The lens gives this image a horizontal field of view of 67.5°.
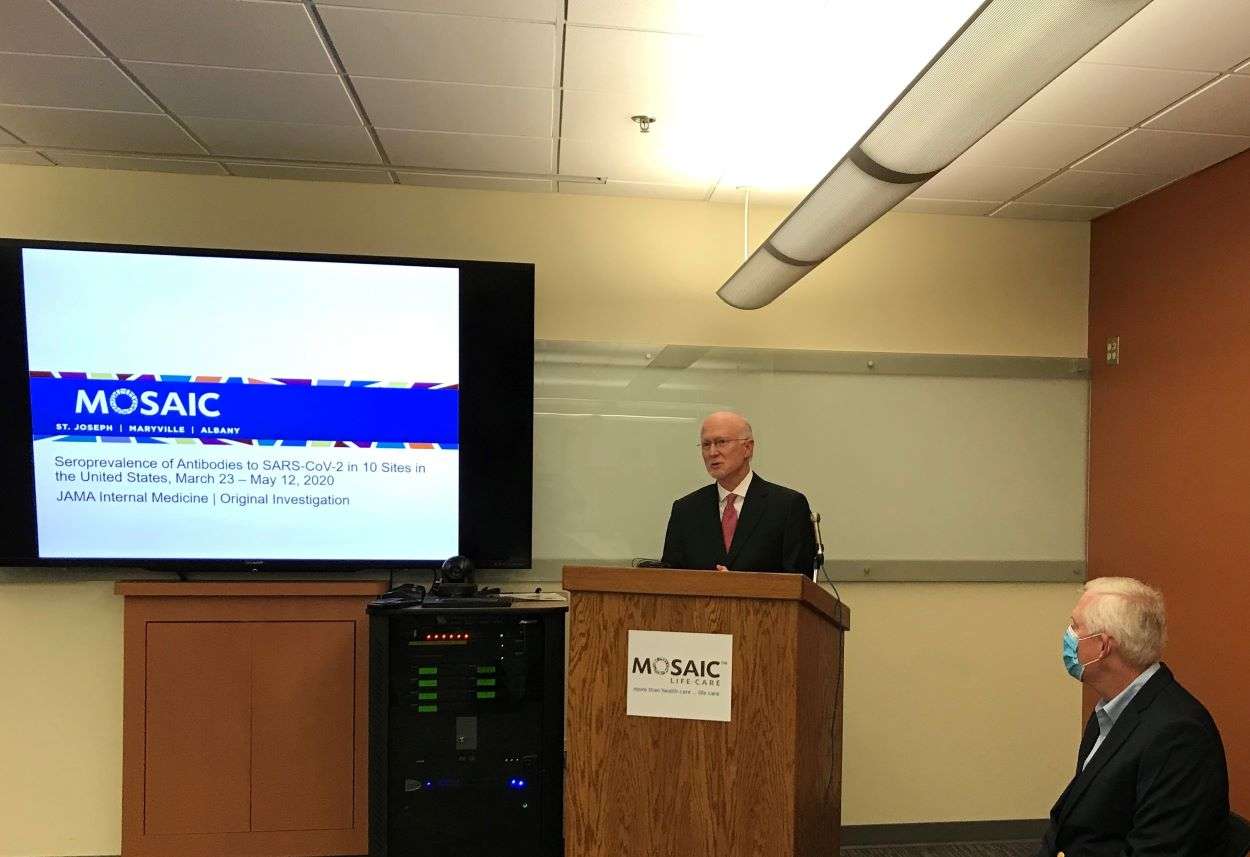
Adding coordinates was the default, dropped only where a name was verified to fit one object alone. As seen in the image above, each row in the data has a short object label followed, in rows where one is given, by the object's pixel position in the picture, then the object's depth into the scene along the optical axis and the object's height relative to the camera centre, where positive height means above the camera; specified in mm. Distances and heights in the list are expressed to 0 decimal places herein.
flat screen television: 3584 +24
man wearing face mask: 1854 -683
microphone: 2730 -389
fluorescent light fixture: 1449 +610
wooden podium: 2197 -751
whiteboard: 4129 -145
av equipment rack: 3291 -1119
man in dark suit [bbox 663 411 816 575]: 3221 -350
